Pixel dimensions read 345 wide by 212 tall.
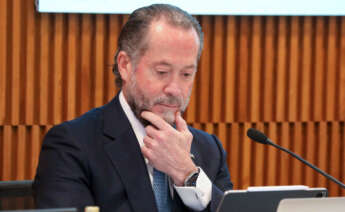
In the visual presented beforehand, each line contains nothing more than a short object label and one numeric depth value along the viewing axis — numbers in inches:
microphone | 163.3
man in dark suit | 158.4
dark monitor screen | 149.1
